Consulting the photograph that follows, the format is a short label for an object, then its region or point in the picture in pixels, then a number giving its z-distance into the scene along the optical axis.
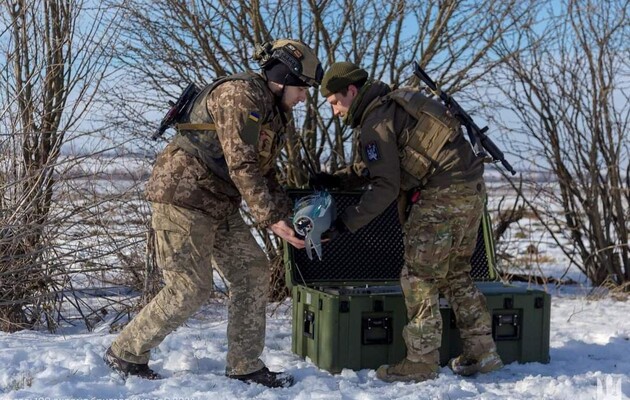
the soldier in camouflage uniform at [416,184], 4.30
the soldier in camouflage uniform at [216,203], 4.08
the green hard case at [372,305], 4.57
